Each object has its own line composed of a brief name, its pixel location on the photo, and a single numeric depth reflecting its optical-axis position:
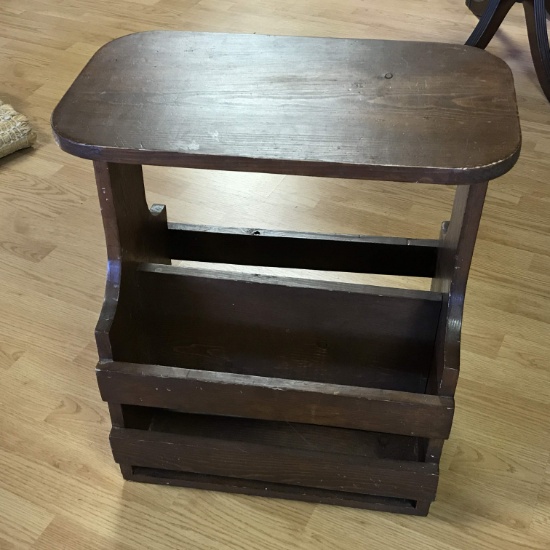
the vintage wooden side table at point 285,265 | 0.90
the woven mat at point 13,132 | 1.91
